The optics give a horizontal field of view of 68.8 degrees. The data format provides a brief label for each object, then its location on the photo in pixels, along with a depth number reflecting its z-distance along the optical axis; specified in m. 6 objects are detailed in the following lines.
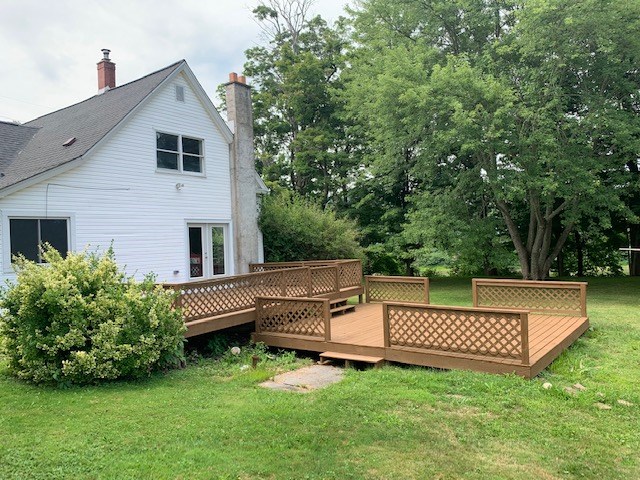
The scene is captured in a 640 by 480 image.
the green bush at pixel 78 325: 6.28
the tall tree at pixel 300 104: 26.17
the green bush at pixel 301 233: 16.88
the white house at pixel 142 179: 10.53
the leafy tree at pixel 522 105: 14.57
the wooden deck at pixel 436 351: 6.54
